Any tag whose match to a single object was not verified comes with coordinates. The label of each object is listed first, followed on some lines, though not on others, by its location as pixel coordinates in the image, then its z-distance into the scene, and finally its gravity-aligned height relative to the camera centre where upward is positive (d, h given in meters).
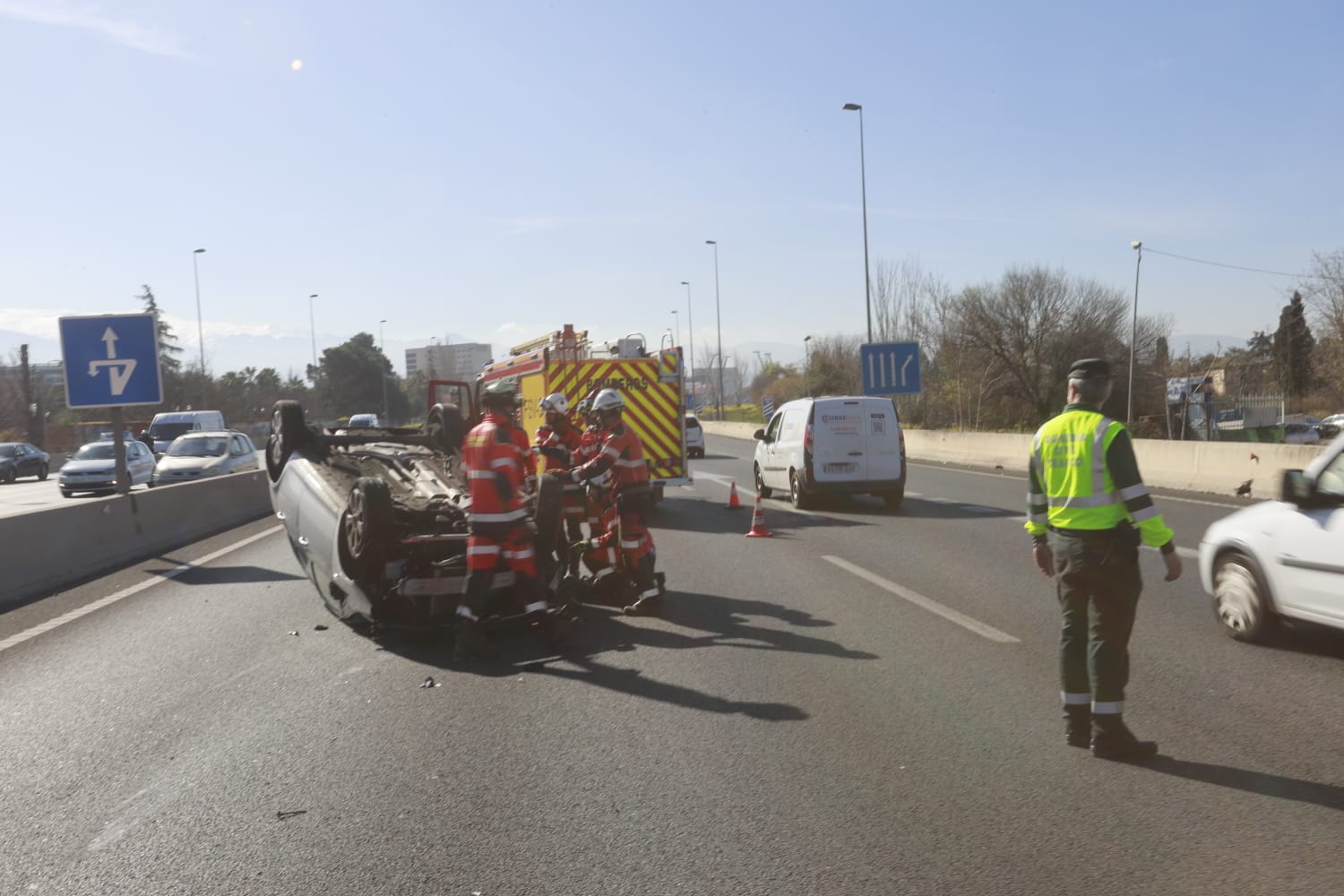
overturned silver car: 7.76 -1.04
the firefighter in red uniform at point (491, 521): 7.32 -0.96
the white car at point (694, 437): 34.97 -2.14
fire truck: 17.70 -0.17
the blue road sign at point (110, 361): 14.26 +0.43
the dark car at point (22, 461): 39.75 -2.35
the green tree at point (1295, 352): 61.50 -0.41
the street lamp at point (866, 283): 38.94 +2.79
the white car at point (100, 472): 26.70 -1.87
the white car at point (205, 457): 23.73 -1.49
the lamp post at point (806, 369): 75.44 -0.27
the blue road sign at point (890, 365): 35.28 -0.08
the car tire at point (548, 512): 7.93 -0.97
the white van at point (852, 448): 17.09 -1.30
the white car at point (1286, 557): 6.41 -1.29
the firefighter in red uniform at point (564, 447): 9.63 -0.66
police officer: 4.97 -0.89
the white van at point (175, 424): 33.69 -1.02
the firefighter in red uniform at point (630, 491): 8.93 -0.97
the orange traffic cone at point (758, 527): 13.86 -1.99
